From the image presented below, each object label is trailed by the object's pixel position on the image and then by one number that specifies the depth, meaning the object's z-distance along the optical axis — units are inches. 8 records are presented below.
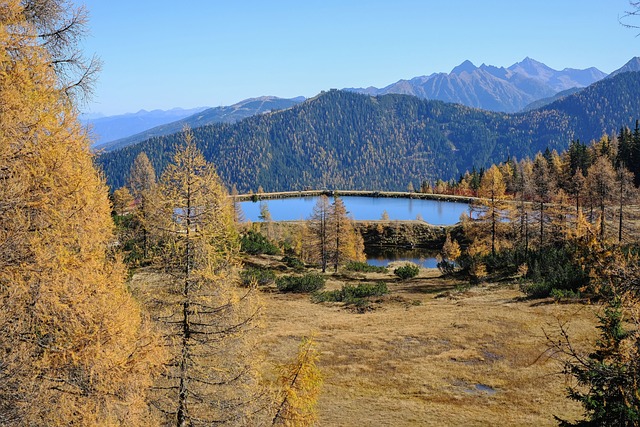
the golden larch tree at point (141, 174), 3013.0
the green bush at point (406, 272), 2095.2
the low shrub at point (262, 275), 1775.1
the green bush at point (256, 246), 2354.8
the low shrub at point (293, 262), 2233.1
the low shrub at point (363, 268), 2266.6
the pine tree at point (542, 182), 2009.1
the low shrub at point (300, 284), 1775.3
